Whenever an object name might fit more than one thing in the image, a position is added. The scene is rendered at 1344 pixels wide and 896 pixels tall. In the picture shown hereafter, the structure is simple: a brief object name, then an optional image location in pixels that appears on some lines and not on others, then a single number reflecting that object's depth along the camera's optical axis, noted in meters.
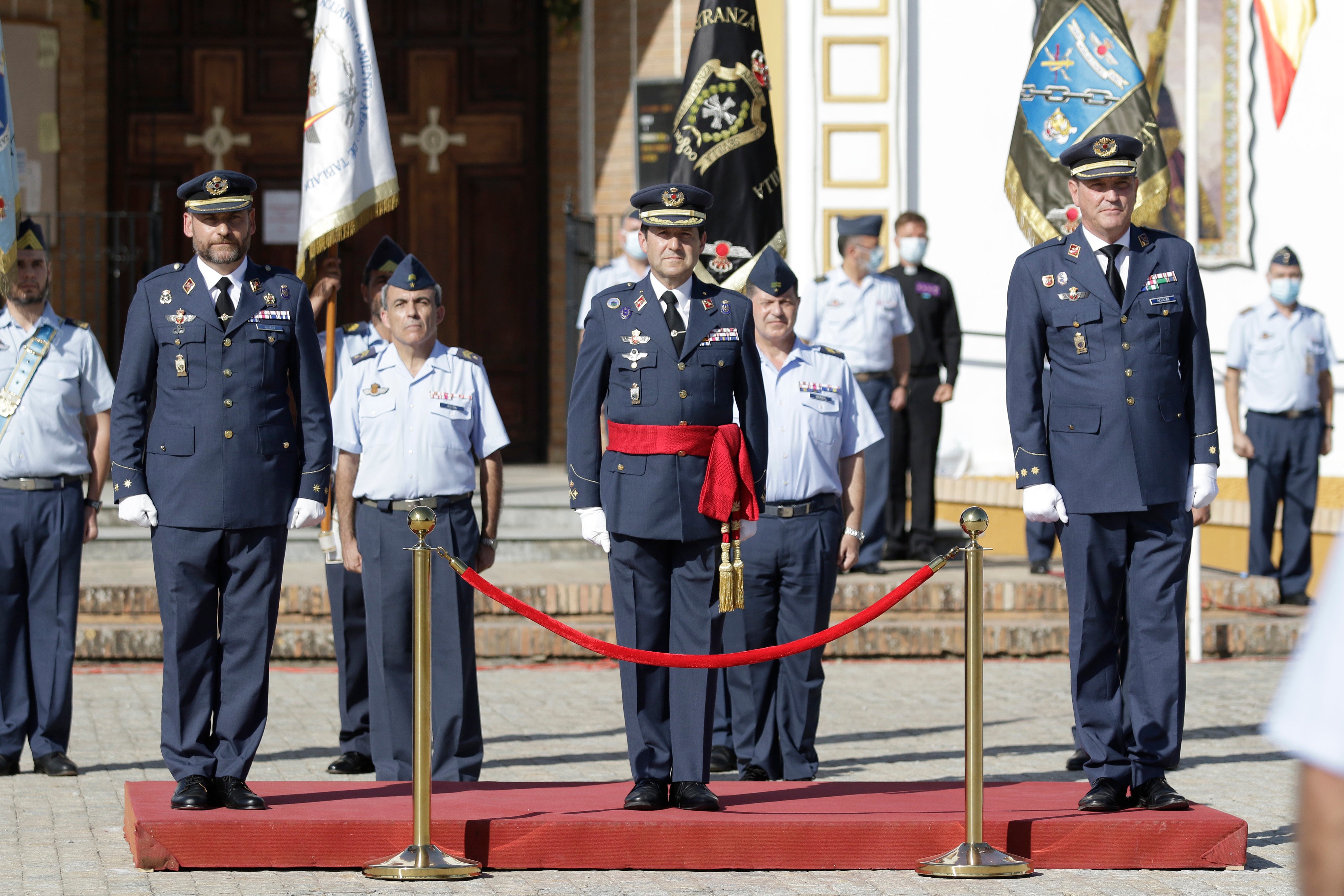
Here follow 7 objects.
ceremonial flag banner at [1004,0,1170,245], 17.02
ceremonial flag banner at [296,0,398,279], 16.70
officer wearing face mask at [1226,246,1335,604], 22.97
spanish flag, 26.87
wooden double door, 29.16
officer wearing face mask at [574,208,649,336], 22.67
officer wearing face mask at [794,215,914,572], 21.45
